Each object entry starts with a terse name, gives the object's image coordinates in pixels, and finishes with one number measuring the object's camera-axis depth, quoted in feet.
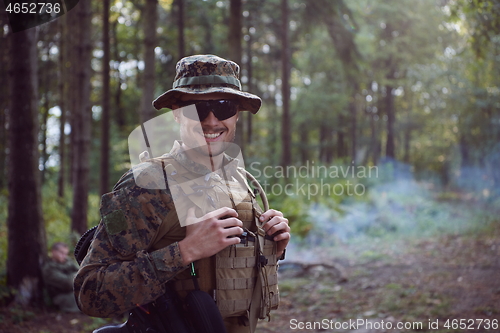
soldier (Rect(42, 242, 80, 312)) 19.77
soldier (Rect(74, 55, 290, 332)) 6.21
